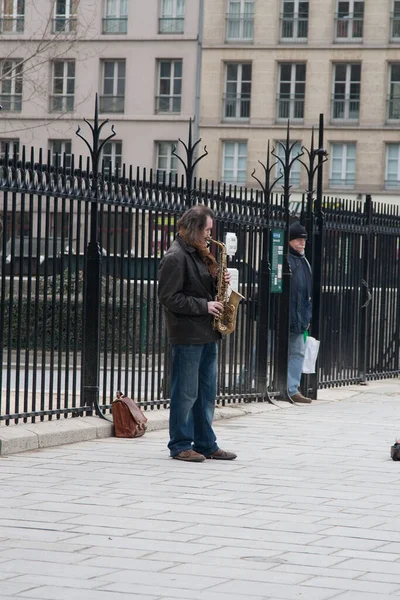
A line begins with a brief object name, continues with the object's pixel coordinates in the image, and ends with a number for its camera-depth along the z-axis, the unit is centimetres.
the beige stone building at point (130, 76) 5612
